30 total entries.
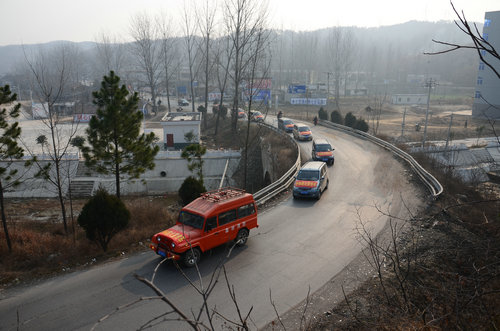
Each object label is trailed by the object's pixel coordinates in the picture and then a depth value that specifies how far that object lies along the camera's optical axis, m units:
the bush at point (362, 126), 38.94
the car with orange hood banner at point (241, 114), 51.15
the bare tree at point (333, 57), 126.28
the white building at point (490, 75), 64.06
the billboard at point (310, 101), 71.91
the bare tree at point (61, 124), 15.47
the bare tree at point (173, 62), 61.54
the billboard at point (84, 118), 58.06
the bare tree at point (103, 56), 106.68
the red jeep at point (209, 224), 11.04
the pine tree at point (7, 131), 13.46
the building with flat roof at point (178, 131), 36.25
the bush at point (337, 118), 44.47
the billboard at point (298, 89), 71.62
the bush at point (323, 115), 48.72
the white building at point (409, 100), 86.64
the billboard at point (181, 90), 102.31
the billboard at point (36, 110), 61.87
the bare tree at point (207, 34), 47.12
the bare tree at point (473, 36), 2.98
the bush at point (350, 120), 41.78
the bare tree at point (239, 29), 29.07
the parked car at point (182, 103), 80.75
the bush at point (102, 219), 12.86
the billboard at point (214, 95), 83.75
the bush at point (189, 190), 18.27
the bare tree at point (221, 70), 45.25
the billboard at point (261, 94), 58.40
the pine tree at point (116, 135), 16.42
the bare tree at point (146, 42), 62.61
